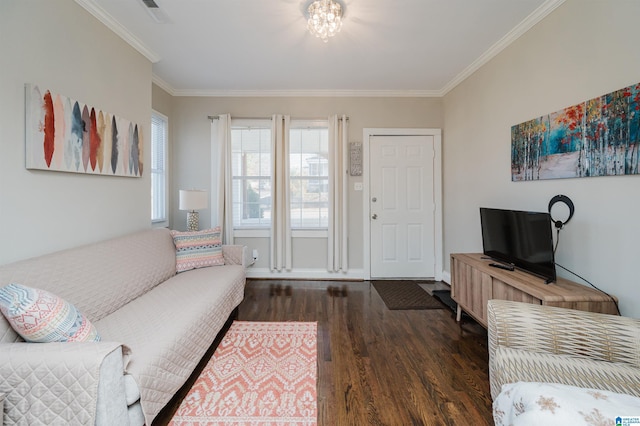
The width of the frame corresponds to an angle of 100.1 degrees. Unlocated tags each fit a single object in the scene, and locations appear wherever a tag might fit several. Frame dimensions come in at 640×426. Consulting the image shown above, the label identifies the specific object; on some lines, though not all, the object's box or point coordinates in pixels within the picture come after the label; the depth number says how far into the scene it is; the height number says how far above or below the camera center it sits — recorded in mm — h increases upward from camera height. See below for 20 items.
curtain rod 3695 +1298
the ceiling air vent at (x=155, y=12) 2023 +1577
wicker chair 1096 -629
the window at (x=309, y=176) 3779 +502
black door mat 2933 -1017
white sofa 1016 -626
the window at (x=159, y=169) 3414 +553
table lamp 3061 +100
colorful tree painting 1530 +481
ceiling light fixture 1935 +1430
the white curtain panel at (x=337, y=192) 3691 +269
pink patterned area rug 1448 -1094
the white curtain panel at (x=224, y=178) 3666 +459
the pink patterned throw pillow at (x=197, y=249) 2609 -378
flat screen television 1787 -217
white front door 3779 +74
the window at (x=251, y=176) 3777 +503
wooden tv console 1562 -528
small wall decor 3746 +744
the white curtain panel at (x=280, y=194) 3689 +242
